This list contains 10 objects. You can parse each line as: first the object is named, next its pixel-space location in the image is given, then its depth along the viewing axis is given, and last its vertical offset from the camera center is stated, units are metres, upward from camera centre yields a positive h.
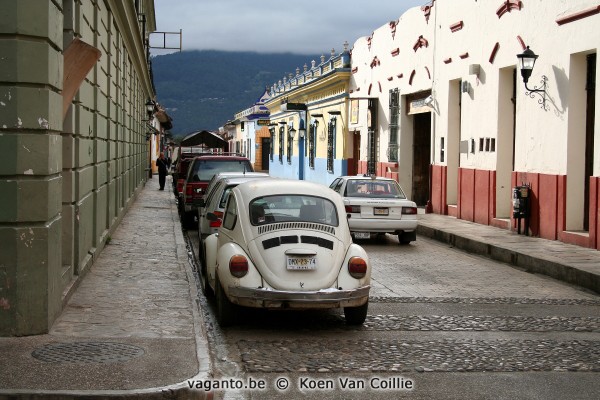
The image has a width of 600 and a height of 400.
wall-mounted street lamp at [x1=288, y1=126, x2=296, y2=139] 50.11 +2.18
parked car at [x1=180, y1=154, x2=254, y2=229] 20.81 -0.06
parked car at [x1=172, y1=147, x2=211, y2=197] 26.33 -0.16
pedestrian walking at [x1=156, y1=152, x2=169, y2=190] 37.25 -0.07
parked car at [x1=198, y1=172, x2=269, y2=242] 13.67 -0.54
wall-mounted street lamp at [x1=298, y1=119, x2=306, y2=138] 46.60 +2.13
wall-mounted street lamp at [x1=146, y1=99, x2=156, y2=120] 39.88 +2.81
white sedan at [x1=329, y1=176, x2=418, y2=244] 17.47 -0.94
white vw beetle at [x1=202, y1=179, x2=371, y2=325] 8.75 -0.94
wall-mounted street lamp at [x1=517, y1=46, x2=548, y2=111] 17.19 +2.04
